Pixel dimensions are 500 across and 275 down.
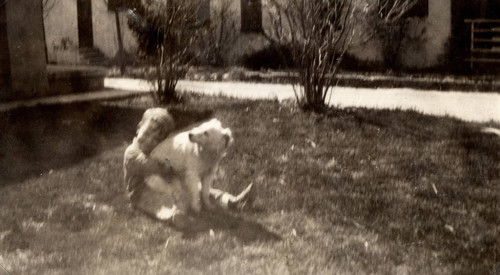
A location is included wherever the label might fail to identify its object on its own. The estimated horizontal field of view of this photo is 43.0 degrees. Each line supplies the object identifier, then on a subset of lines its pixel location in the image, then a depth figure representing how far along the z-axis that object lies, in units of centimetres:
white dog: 366
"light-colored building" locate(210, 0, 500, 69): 1167
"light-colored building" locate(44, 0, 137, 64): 1311
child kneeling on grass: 386
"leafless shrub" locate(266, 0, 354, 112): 653
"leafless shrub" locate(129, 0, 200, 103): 695
